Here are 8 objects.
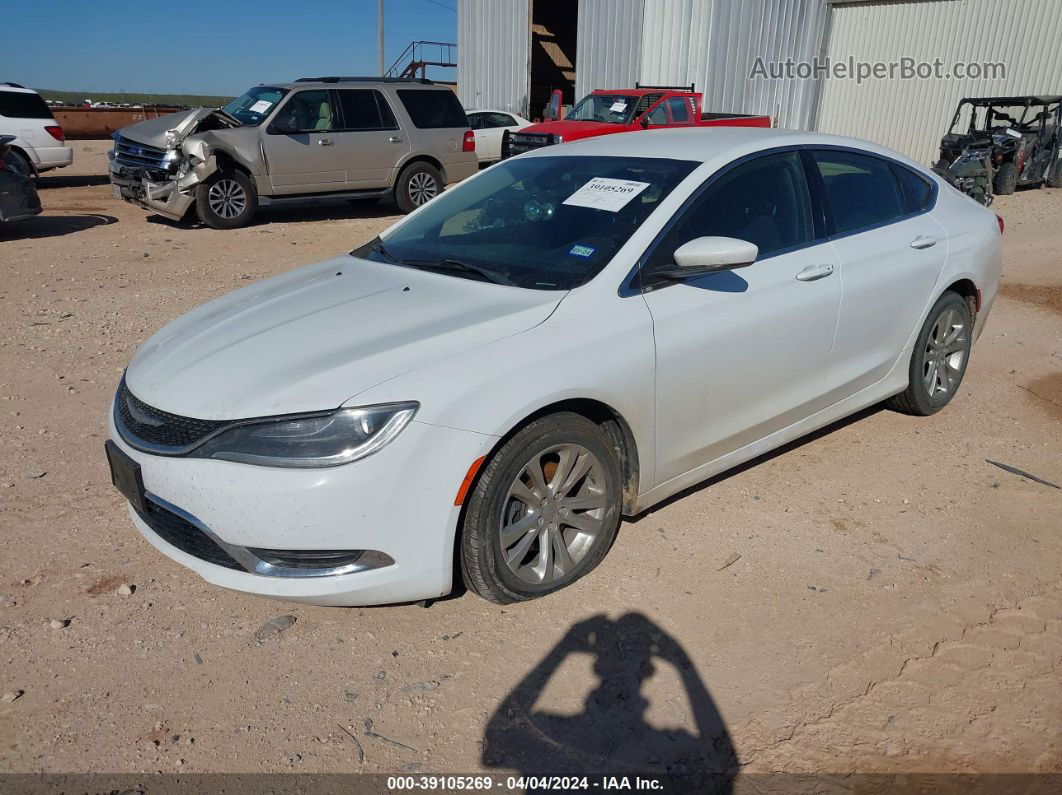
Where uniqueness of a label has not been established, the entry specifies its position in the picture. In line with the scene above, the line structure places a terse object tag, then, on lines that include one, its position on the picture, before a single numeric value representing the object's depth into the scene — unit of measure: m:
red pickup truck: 15.57
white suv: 14.25
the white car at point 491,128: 19.14
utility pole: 36.53
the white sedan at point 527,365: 2.74
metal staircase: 35.66
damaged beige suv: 10.96
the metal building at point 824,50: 18.50
